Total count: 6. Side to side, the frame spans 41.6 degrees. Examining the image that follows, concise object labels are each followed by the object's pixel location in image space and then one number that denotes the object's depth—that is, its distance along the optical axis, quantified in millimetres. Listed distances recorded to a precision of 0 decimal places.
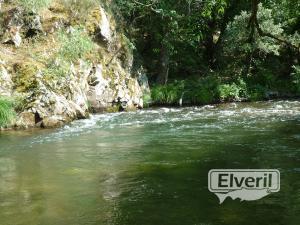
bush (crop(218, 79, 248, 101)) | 20513
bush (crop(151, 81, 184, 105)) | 20038
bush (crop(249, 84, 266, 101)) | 20955
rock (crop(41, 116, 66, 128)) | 13869
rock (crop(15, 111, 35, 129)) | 13671
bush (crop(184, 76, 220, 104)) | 20184
